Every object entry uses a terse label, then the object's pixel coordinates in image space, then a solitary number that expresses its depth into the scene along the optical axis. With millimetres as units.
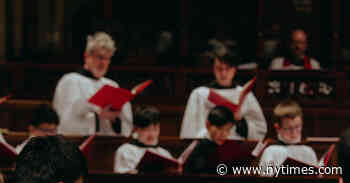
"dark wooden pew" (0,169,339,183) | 8031
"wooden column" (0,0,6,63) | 19030
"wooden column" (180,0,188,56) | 17219
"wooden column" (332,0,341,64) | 16859
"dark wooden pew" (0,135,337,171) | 11187
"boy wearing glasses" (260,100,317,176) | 9930
